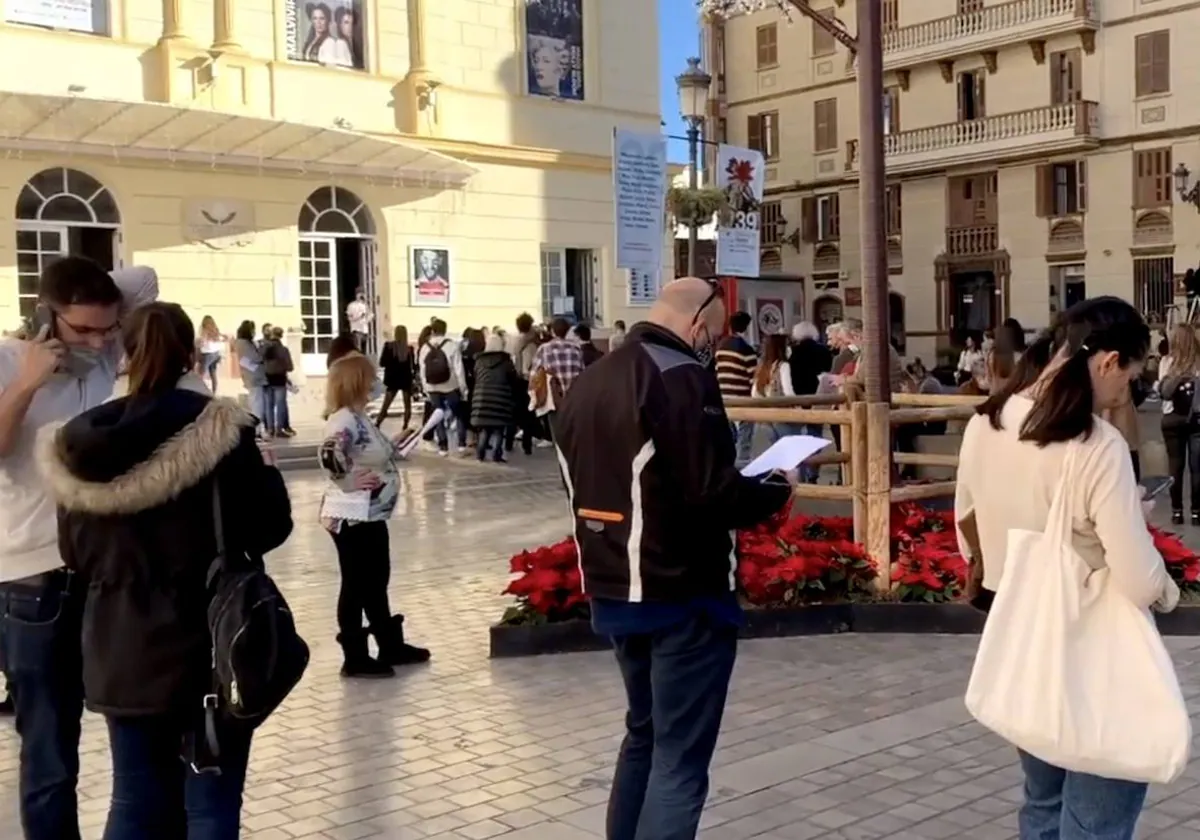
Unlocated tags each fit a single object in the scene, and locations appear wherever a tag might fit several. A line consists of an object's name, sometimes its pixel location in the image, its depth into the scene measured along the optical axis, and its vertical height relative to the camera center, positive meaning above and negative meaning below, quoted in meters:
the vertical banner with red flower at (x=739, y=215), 11.29 +1.18
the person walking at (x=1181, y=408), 11.23 -0.53
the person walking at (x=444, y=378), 18.27 -0.16
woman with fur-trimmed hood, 3.22 -0.37
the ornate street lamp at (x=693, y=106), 15.03 +2.82
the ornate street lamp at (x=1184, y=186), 35.06 +4.09
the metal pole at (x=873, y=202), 8.21 +0.91
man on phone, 3.81 -0.48
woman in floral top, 6.65 -0.67
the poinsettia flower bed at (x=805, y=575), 7.30 -1.19
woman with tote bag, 3.05 -0.59
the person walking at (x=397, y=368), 20.09 +0.00
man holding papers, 3.62 -0.43
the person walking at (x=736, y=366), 13.34 -0.09
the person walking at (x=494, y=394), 17.55 -0.37
